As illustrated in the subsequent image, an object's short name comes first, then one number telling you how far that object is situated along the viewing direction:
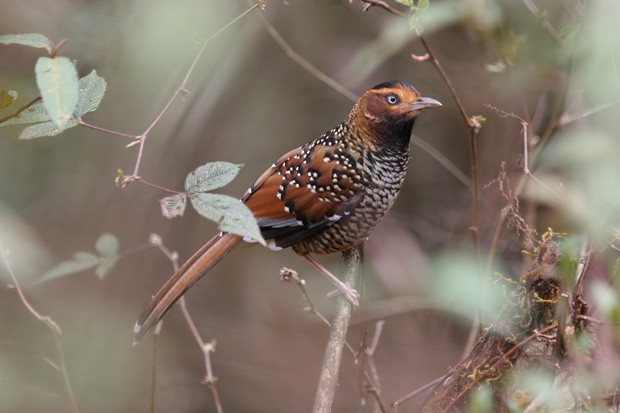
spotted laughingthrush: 6.99
